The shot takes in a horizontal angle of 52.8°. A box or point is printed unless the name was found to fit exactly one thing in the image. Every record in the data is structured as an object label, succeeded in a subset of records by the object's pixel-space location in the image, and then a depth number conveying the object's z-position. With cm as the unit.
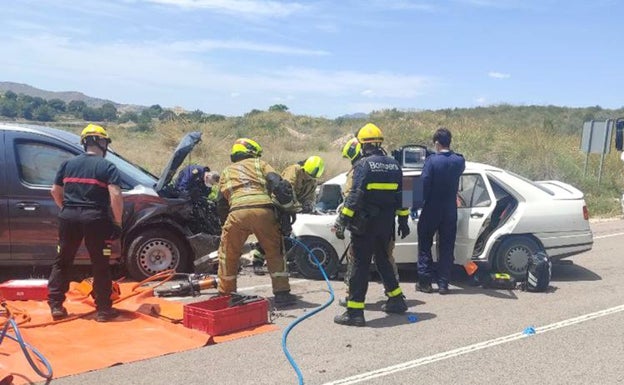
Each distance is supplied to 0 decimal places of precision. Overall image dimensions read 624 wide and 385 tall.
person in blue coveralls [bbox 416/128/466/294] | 737
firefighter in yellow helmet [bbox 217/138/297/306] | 655
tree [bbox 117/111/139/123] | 4153
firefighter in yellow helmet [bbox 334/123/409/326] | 608
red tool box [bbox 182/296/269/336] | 568
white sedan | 773
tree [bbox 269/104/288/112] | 4742
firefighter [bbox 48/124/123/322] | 606
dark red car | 733
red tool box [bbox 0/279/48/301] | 675
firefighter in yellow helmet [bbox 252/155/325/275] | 817
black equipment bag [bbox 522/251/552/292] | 729
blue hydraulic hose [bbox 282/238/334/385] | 478
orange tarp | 493
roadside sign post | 1752
